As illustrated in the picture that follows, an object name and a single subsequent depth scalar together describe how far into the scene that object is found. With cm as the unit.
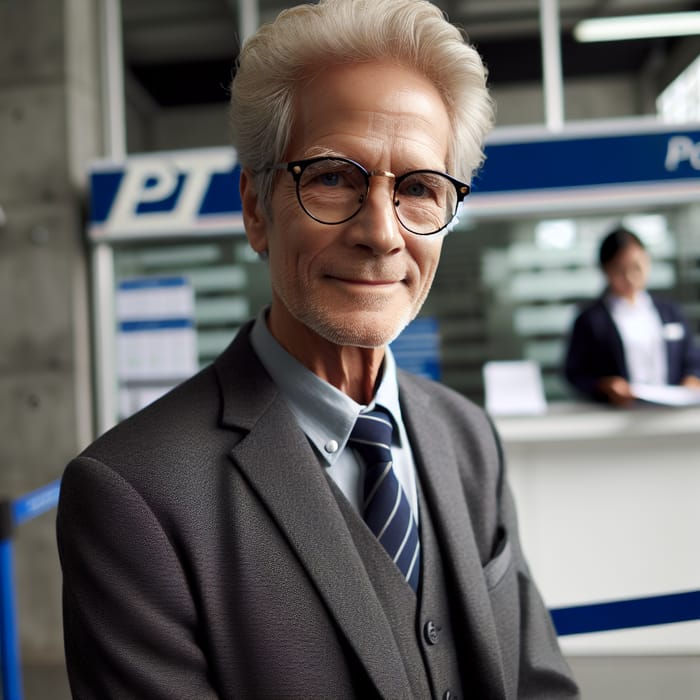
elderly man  84
